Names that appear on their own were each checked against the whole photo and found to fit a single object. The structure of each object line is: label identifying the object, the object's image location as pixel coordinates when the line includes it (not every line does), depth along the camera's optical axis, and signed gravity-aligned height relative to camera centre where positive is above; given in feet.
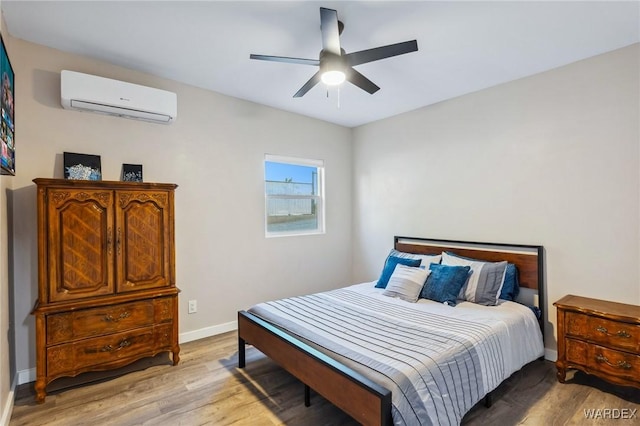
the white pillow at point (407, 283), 10.15 -2.38
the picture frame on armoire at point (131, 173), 9.82 +1.27
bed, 5.65 -2.94
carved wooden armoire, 7.78 -1.64
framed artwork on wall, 6.34 +2.13
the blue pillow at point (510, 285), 10.01 -2.40
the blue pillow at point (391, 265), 11.52 -2.04
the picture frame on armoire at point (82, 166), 8.80 +1.36
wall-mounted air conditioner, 8.56 +3.31
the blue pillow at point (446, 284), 9.82 -2.32
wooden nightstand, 7.38 -3.22
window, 13.80 +0.72
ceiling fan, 6.48 +3.38
